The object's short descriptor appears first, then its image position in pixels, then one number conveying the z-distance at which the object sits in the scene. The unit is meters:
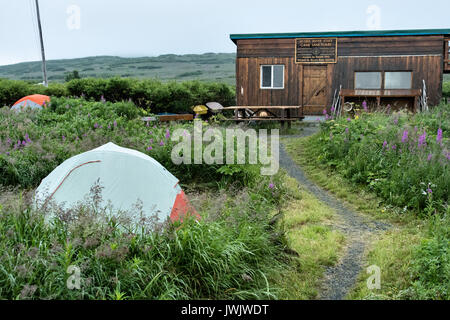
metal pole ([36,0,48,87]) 25.76
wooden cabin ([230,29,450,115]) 18.41
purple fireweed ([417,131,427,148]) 8.29
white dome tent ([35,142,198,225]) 5.93
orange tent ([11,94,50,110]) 16.39
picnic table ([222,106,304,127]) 16.69
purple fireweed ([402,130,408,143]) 8.64
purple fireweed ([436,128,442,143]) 8.31
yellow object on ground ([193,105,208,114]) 19.28
